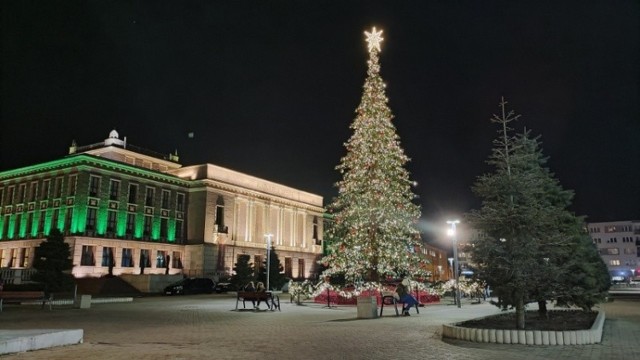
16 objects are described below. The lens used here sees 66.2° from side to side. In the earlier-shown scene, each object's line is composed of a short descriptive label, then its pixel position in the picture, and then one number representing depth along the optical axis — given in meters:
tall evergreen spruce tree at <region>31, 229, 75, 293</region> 33.44
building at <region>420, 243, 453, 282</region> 112.68
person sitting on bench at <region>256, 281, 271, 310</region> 23.23
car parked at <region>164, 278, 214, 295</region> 42.22
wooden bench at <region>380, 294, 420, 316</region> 24.87
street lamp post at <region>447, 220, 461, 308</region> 25.92
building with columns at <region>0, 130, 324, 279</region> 48.38
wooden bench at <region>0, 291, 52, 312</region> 24.00
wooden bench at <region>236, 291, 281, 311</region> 22.34
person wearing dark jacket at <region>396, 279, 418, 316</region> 19.30
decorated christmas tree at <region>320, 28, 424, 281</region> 26.05
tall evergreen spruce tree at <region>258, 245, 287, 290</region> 50.12
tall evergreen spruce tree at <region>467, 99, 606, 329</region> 12.48
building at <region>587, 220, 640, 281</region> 111.50
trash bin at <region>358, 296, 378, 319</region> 18.64
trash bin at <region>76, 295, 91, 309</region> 24.77
